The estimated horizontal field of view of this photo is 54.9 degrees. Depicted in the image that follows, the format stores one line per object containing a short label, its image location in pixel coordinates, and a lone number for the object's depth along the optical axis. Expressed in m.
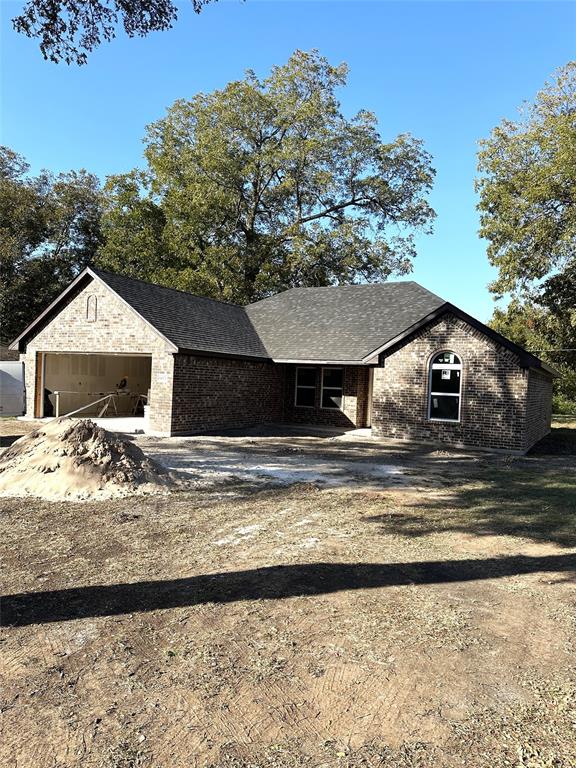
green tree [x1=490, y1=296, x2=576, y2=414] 27.84
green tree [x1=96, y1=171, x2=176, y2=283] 37.41
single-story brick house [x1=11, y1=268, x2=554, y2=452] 16.45
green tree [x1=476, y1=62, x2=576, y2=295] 23.48
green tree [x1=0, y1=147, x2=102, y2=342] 37.66
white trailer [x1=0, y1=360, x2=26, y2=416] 15.77
